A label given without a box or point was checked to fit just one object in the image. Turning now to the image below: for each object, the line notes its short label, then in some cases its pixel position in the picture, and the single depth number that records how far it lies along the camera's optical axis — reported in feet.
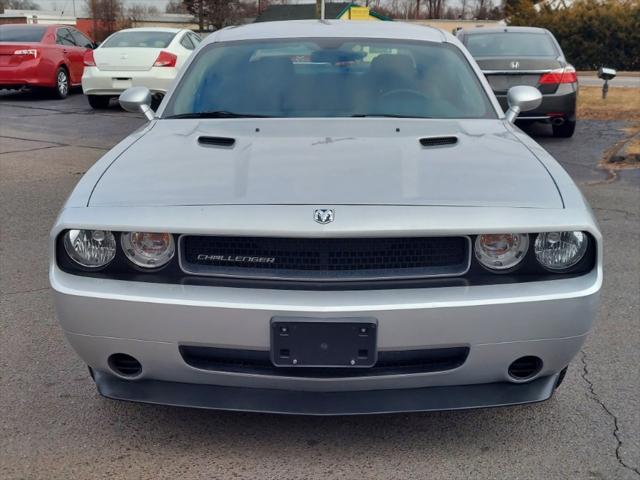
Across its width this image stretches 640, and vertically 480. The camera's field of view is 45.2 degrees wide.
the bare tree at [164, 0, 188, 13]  249.82
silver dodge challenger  8.17
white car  41.81
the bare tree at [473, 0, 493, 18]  235.69
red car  48.75
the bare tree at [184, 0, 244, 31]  164.76
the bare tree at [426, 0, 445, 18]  251.80
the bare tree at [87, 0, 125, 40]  174.60
